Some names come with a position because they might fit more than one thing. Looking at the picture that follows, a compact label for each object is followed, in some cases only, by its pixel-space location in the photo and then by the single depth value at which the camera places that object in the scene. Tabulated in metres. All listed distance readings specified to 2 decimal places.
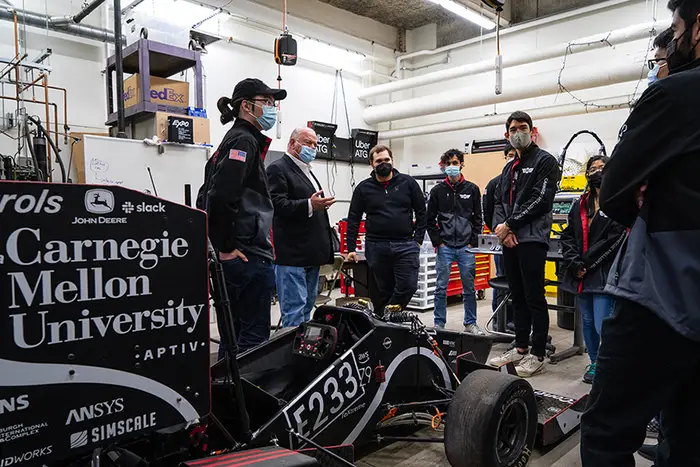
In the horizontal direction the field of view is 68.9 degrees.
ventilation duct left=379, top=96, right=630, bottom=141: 7.69
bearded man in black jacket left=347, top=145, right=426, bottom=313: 4.02
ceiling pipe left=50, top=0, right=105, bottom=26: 5.87
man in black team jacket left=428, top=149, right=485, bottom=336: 4.62
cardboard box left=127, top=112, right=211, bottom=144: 4.80
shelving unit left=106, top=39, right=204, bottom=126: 4.63
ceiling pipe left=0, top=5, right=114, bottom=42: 5.73
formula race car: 1.06
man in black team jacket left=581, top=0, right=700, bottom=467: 1.27
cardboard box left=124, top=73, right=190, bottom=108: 4.80
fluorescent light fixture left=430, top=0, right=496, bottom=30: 7.70
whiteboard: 4.47
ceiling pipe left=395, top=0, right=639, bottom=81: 7.89
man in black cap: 2.28
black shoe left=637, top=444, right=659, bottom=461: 2.25
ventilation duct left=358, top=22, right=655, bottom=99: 6.82
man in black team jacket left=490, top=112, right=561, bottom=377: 3.38
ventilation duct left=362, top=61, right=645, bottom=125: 6.91
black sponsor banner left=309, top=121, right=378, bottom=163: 9.34
